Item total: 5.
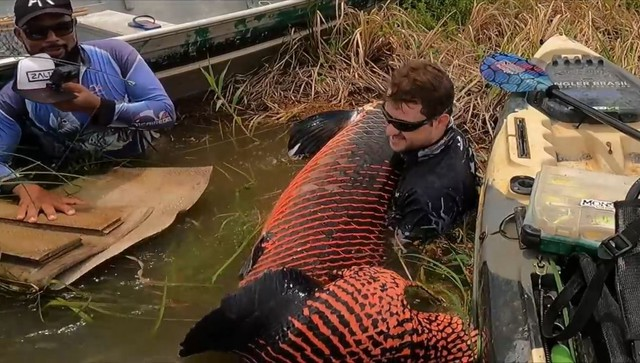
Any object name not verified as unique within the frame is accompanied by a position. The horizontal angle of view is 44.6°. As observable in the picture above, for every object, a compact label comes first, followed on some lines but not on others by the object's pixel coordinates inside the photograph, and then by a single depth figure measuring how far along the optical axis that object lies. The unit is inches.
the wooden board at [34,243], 143.8
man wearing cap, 161.0
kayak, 101.9
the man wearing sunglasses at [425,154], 147.6
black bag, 91.4
